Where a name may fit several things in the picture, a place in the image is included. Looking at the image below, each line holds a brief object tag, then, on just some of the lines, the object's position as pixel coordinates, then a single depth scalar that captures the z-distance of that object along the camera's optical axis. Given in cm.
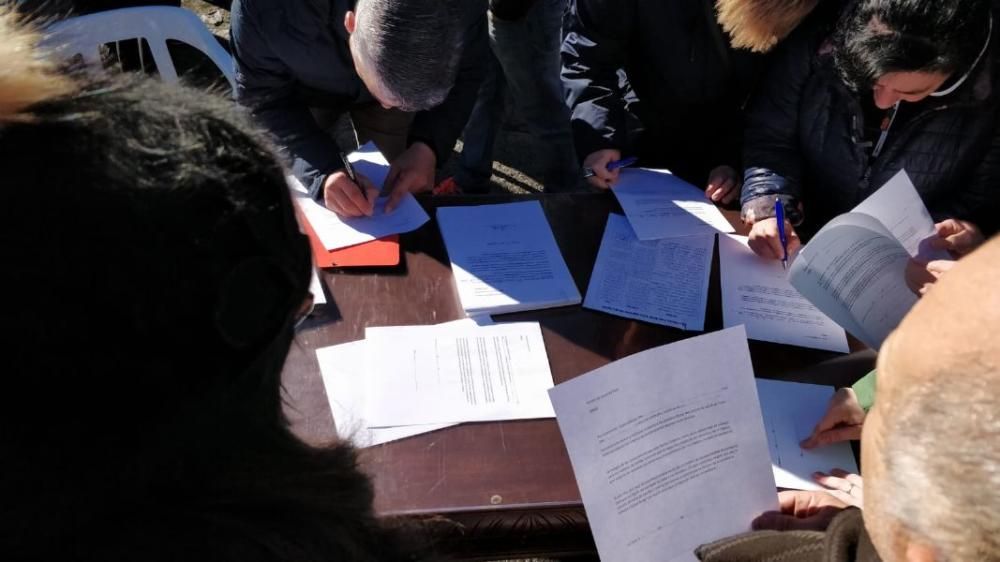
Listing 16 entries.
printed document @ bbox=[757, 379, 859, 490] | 120
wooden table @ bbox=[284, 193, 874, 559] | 113
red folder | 151
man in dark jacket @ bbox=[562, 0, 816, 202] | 184
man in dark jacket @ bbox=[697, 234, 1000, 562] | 52
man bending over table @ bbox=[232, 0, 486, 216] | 140
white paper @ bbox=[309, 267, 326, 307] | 142
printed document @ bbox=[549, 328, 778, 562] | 101
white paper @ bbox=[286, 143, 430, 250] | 157
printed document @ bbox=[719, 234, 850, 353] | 142
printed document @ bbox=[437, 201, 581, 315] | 145
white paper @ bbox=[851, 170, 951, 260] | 138
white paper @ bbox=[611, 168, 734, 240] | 166
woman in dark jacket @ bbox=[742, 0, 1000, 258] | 135
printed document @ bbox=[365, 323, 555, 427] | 123
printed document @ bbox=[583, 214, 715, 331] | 146
